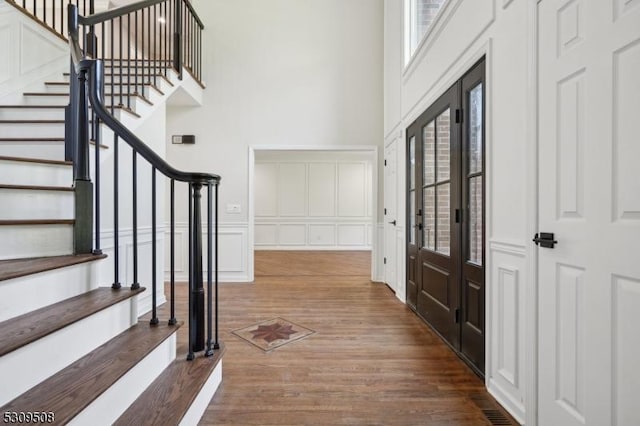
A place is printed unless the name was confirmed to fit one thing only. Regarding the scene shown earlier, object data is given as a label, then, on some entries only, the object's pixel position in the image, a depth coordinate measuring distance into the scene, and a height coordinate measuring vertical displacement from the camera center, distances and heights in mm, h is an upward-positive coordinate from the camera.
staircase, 1028 -440
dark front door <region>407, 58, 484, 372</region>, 2025 -47
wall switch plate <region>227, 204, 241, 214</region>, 4613 +41
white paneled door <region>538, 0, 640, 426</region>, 1020 +1
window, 3064 +2025
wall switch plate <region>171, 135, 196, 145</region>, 4555 +1054
